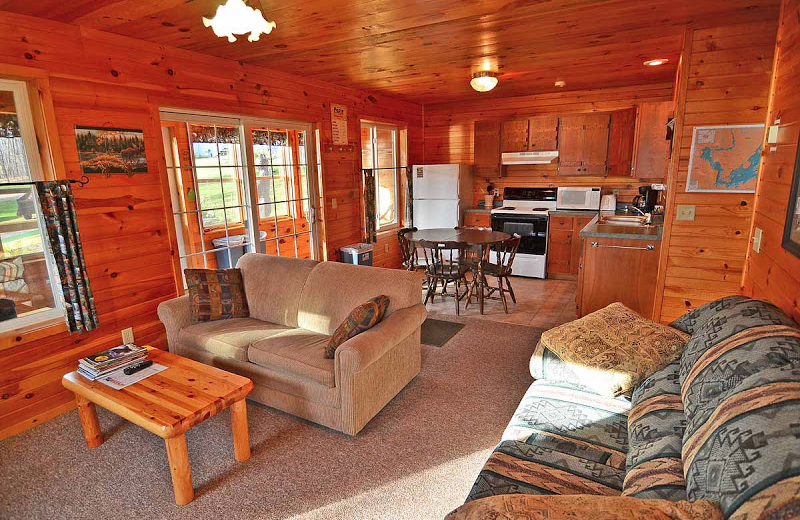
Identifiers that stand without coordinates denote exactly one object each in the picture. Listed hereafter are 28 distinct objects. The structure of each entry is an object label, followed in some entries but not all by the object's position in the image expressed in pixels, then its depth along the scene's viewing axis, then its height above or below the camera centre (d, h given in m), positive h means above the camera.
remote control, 2.42 -1.06
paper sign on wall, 4.97 +0.57
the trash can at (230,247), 3.92 -0.67
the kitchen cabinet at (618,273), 3.63 -0.92
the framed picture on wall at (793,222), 1.70 -0.24
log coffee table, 1.98 -1.09
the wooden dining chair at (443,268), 4.29 -1.03
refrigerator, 6.24 -0.34
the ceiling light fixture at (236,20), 1.84 +0.67
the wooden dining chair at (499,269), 4.44 -1.05
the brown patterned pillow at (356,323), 2.51 -0.88
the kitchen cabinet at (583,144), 5.61 +0.30
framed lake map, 2.83 +0.03
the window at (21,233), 2.55 -0.32
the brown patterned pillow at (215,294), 3.13 -0.86
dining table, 4.39 -0.71
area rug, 3.87 -1.50
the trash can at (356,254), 5.16 -0.97
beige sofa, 2.44 -1.06
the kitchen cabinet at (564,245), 5.73 -1.03
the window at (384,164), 5.92 +0.11
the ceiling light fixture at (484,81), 4.29 +0.87
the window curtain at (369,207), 5.73 -0.46
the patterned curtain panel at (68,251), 2.61 -0.44
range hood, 5.88 +0.15
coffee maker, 4.98 -0.39
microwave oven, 5.76 -0.42
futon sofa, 1.01 -0.82
